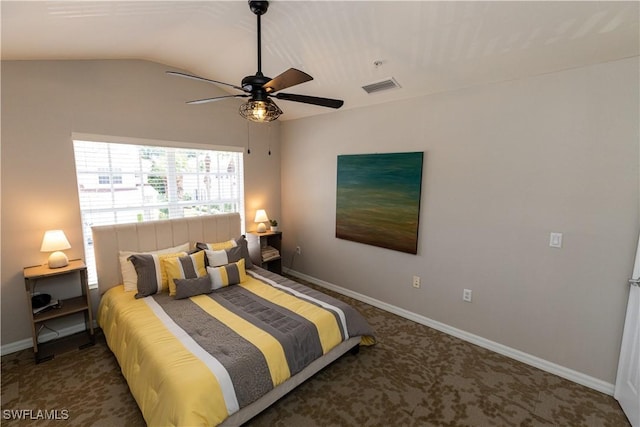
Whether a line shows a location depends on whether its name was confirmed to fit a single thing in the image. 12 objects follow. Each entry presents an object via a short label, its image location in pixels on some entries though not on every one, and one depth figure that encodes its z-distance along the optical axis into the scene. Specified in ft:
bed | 5.63
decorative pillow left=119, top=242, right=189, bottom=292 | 9.45
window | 9.96
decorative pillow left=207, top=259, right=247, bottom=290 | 9.70
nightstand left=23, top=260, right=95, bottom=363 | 8.23
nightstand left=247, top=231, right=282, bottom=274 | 13.43
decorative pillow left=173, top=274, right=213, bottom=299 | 8.93
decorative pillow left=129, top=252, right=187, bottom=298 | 9.09
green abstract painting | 10.57
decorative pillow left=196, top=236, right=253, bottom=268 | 10.89
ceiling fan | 6.00
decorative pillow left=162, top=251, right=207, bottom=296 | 9.23
